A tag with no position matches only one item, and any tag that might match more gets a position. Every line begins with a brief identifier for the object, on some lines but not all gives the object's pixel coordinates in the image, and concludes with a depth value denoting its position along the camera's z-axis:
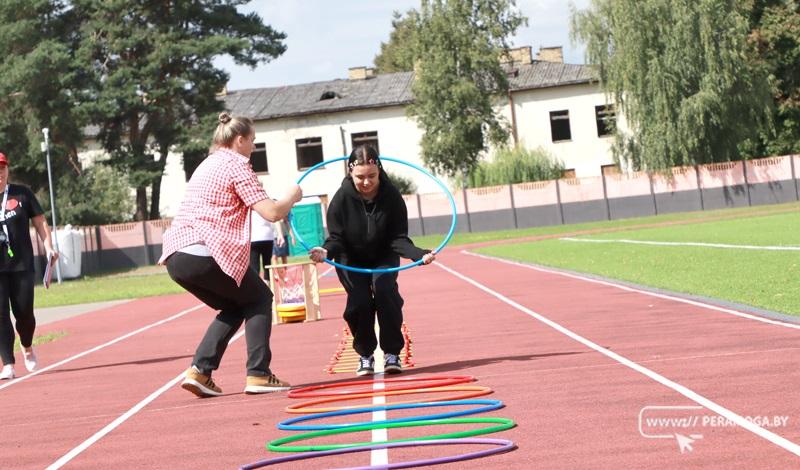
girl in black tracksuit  10.63
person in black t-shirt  12.79
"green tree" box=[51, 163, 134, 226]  59.84
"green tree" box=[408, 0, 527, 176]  71.25
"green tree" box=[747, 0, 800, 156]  71.75
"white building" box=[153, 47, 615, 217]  74.19
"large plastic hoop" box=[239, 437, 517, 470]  6.29
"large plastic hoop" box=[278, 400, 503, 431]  7.69
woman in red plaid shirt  9.39
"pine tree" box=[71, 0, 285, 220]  58.69
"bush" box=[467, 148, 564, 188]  67.75
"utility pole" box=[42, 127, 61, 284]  49.45
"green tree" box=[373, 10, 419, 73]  101.69
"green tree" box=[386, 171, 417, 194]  72.56
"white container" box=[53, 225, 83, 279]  53.16
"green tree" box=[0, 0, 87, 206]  56.47
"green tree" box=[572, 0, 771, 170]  59.81
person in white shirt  18.38
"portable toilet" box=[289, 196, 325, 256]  53.75
